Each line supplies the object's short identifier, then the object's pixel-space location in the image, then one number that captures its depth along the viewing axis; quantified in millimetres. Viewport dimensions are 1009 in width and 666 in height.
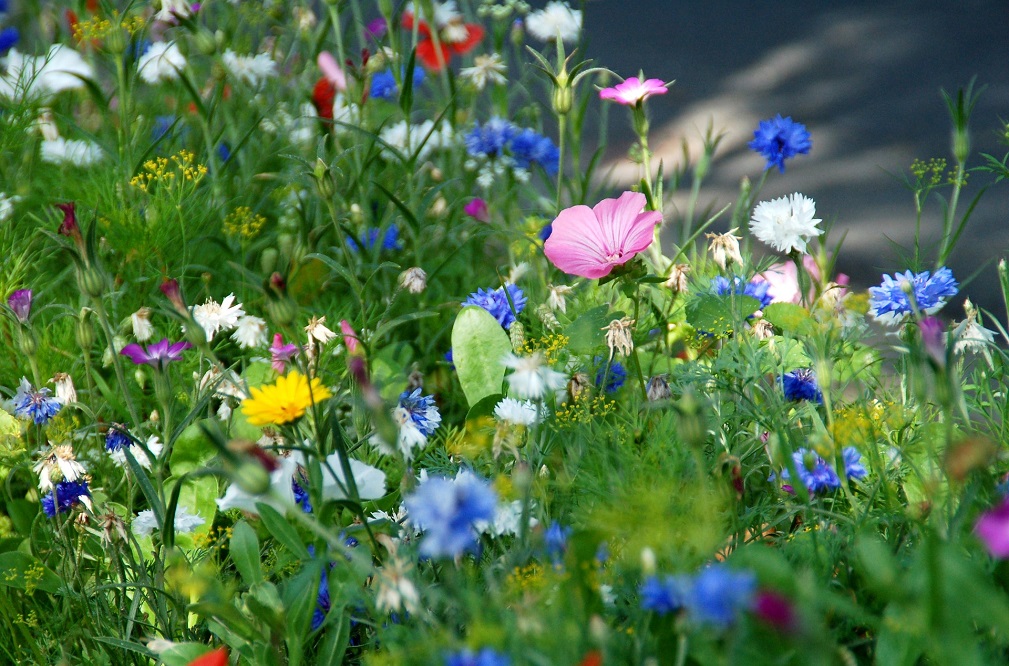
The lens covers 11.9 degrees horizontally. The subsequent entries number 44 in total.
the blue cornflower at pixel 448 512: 2358
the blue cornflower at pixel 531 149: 3175
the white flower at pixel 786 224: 2901
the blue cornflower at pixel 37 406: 2889
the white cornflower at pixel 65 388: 2893
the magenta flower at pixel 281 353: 2888
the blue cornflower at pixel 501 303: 3003
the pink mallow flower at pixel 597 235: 2906
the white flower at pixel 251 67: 3283
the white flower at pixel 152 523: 2867
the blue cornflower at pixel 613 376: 2957
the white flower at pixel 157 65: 3259
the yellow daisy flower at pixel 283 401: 2775
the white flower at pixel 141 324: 2898
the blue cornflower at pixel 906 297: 2890
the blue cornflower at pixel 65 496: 2879
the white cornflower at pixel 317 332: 2884
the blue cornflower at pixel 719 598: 2039
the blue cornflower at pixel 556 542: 2731
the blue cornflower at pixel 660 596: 2523
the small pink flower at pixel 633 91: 2963
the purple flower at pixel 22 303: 2896
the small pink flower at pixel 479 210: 3167
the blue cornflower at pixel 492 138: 3156
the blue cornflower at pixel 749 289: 2955
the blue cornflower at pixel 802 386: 2925
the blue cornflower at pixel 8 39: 3316
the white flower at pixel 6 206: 3047
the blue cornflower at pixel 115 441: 2894
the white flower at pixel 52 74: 3196
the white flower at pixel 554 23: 3248
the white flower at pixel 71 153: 3202
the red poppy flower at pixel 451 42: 3319
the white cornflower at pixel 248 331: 2954
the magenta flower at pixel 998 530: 2100
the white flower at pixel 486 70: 3237
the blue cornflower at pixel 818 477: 2828
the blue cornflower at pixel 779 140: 2982
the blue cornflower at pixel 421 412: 2880
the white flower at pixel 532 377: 2792
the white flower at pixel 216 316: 2914
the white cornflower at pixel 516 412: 2845
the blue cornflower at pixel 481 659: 2238
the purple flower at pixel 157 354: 2864
